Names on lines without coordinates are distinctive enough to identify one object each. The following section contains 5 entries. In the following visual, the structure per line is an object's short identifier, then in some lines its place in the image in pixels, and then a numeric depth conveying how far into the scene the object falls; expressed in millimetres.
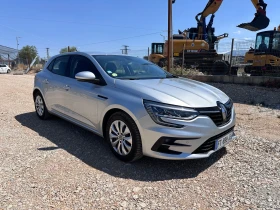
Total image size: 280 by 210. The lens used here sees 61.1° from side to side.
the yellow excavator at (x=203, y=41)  14586
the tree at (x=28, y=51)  51444
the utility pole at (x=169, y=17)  12297
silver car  2873
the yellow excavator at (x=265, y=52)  12491
